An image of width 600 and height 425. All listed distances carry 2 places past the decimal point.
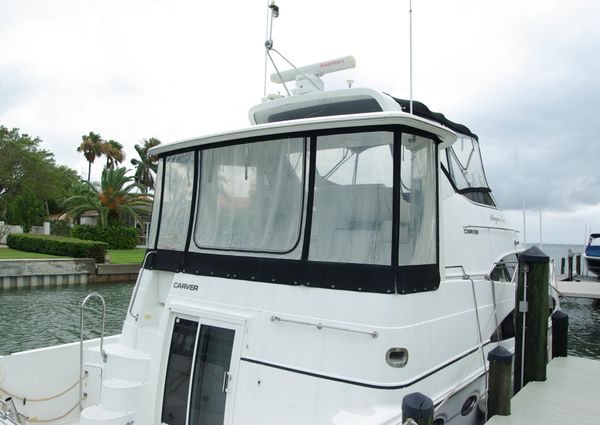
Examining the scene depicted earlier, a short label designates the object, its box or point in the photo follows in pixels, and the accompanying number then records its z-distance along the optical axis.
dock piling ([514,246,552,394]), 5.30
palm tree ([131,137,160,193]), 47.42
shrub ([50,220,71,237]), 38.81
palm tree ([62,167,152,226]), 32.41
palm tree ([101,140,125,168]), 60.68
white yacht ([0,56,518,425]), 3.26
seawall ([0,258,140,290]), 20.95
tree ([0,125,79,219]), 38.00
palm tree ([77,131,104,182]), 60.44
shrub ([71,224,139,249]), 31.83
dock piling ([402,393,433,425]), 2.78
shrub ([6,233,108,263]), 24.66
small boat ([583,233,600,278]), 23.36
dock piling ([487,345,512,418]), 4.27
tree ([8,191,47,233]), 35.94
